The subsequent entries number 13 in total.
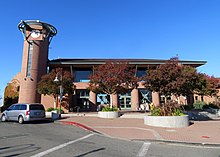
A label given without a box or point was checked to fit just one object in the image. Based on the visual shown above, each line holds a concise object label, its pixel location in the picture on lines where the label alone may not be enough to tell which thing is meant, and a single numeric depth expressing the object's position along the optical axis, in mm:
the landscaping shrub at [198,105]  31600
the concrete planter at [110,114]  19875
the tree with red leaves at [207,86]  22516
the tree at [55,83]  23703
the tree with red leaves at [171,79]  16719
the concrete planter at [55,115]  19466
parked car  16312
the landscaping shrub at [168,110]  14469
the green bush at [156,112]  14817
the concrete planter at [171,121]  13336
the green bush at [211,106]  27150
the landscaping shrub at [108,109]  20691
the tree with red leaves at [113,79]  21219
